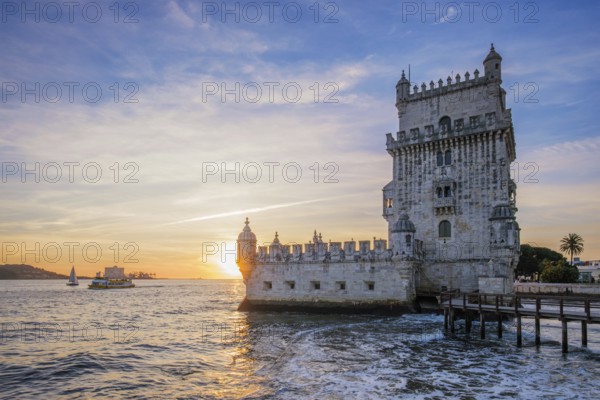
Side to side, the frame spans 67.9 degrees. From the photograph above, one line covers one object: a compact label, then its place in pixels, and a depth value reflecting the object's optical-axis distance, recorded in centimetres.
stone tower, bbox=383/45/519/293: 3388
